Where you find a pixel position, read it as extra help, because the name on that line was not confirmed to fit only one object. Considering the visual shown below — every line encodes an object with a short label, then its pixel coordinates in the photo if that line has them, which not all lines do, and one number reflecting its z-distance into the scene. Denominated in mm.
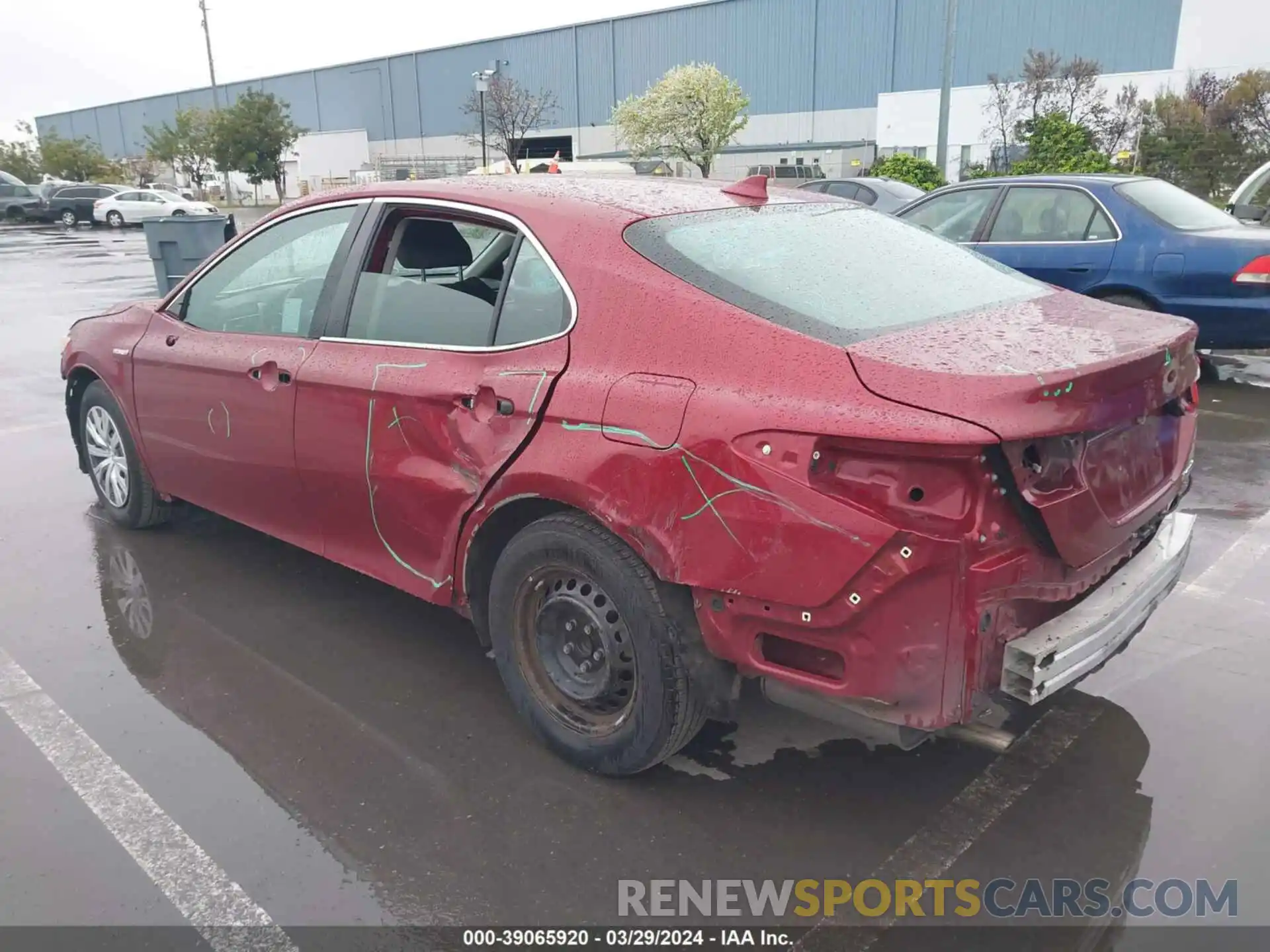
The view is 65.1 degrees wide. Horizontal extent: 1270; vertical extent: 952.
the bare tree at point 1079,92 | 27016
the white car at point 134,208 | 36594
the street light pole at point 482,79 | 26094
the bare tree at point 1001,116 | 30656
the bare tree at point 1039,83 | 28031
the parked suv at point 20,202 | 38469
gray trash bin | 10633
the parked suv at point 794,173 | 31081
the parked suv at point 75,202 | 37094
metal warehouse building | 40094
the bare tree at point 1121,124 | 26328
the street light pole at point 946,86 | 18234
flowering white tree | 33344
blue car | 7344
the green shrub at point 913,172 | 19266
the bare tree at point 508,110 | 42438
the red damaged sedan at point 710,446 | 2359
